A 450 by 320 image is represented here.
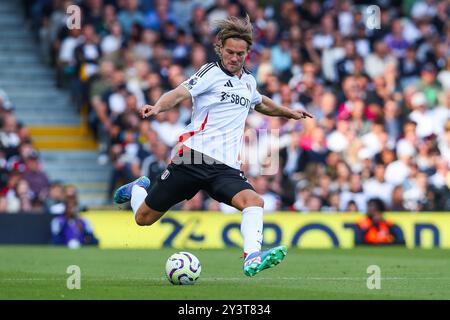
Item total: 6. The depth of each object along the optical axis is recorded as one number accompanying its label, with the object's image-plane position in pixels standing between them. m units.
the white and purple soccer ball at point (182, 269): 12.67
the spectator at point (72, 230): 21.95
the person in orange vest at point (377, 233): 22.45
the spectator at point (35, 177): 23.16
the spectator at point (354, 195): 23.14
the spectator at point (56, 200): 22.19
